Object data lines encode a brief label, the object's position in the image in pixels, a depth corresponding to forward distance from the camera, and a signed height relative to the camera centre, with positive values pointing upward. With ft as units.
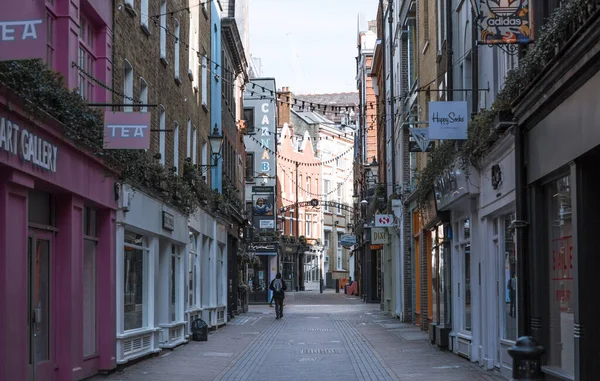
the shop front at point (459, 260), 62.69 -0.35
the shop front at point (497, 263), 51.96 -0.44
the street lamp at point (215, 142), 87.35 +9.92
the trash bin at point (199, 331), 87.30 -6.32
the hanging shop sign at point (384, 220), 119.44 +4.19
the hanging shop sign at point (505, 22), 44.83 +10.28
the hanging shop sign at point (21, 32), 31.55 +7.08
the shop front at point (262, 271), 194.78 -3.10
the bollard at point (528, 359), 26.45 -2.72
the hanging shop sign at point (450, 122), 59.47 +7.77
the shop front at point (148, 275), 60.85 -1.26
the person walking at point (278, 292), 126.72 -4.51
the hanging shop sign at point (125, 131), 51.06 +6.36
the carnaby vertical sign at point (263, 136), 223.30 +26.93
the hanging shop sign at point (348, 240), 236.43 +3.72
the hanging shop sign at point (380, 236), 137.49 +2.68
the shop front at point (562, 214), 36.01 +1.65
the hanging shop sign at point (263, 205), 178.50 +9.04
